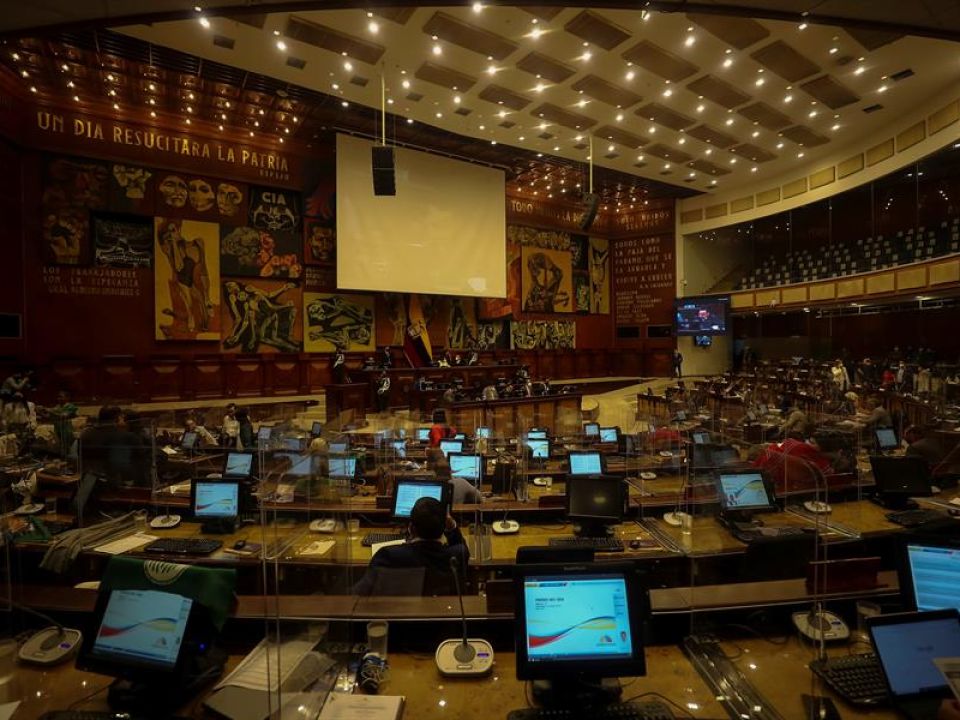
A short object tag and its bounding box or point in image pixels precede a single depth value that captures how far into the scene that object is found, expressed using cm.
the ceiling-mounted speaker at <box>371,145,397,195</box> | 922
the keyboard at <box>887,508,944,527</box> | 393
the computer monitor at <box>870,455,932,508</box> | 435
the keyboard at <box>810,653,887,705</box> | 191
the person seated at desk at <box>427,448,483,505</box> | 464
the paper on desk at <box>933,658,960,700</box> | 161
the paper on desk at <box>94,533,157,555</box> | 365
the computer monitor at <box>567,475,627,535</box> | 414
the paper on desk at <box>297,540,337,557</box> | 304
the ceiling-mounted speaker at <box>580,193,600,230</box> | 1272
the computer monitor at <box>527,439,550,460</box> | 655
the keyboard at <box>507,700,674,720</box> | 175
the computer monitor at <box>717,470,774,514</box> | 390
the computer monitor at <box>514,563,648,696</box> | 188
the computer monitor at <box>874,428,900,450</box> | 672
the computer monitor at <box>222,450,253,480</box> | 517
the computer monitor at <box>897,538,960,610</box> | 215
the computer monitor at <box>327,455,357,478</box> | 379
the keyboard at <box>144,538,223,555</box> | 364
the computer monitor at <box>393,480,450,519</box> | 425
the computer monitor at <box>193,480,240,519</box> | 414
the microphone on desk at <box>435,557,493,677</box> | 206
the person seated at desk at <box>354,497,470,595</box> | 276
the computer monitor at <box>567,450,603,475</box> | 535
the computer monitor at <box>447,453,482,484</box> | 551
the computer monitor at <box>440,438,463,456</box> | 648
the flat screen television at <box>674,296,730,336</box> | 1820
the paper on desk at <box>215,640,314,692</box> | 192
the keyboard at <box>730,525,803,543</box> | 354
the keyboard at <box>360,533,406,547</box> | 403
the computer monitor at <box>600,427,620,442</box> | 810
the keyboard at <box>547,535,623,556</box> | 372
